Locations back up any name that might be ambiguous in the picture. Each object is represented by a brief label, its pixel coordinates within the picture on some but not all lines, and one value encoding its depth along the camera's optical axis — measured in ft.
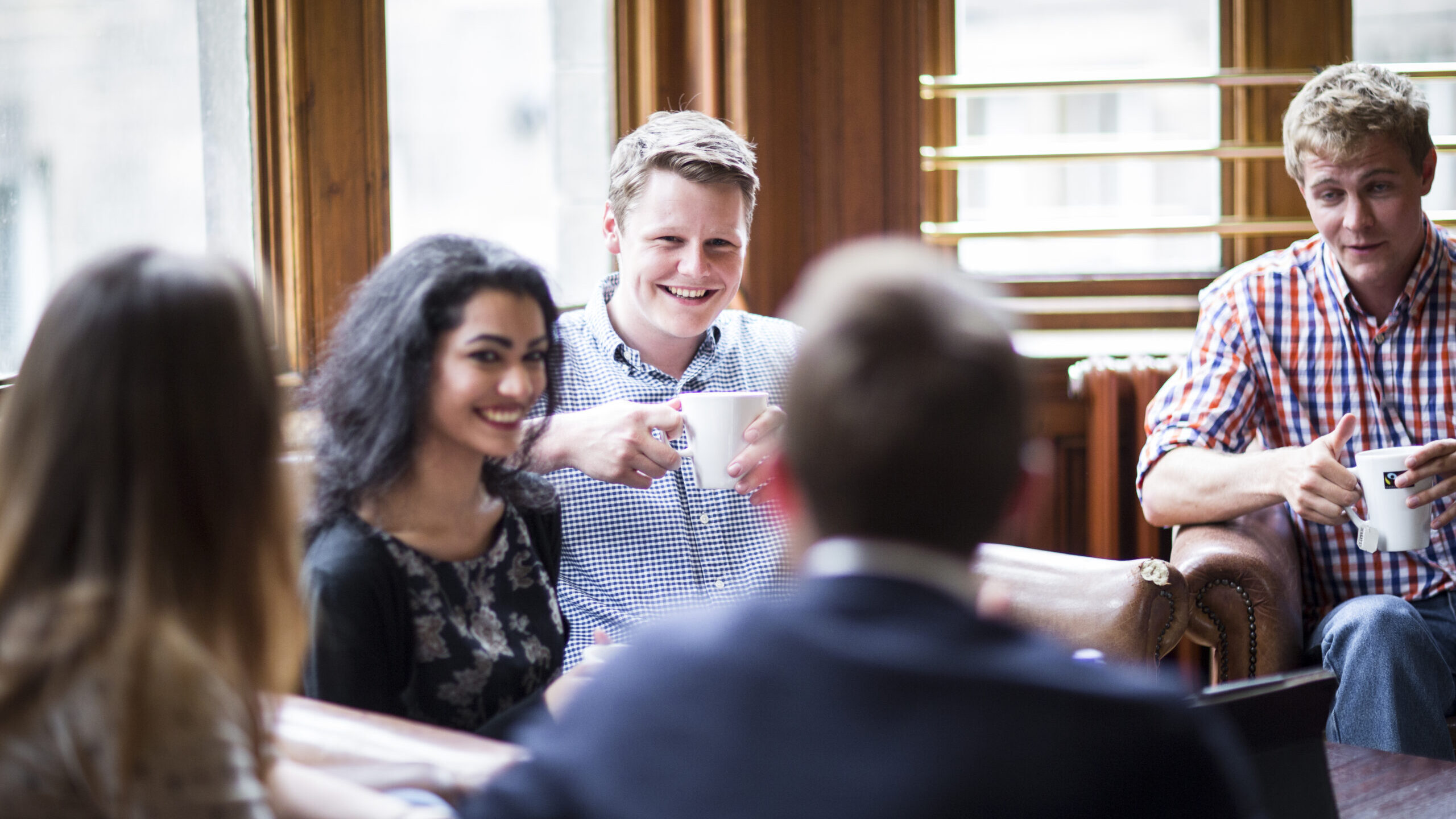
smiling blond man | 9.99
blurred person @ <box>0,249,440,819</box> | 6.45
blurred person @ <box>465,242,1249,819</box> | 5.38
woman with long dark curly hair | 8.69
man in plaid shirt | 10.75
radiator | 12.29
